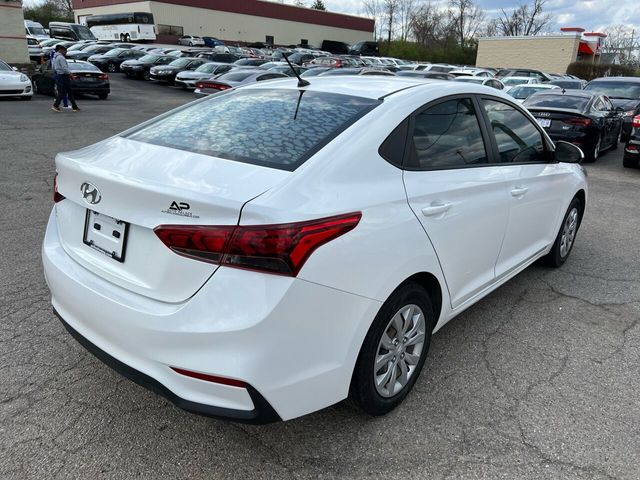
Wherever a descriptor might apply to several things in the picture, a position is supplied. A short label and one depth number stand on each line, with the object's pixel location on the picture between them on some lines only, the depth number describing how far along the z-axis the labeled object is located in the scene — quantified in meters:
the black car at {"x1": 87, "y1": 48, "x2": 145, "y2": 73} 31.89
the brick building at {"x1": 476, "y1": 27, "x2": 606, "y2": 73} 48.47
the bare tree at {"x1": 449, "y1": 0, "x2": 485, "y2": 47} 74.50
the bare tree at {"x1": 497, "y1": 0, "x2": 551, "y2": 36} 73.06
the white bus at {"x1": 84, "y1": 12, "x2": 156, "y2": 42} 48.56
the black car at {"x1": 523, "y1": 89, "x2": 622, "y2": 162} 10.30
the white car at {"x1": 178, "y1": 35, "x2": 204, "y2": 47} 48.47
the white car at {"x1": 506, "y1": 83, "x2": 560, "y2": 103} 15.44
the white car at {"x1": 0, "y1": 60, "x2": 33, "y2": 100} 16.65
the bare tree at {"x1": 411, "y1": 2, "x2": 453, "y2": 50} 72.94
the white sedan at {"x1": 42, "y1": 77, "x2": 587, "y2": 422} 2.05
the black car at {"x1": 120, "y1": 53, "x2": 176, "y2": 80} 28.23
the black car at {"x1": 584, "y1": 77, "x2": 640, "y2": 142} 13.68
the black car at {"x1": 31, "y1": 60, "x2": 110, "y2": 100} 18.42
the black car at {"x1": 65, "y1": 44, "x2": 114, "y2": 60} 32.54
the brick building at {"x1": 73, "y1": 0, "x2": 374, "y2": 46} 55.41
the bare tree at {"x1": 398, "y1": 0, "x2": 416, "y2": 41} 77.75
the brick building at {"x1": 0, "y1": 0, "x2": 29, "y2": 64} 22.81
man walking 14.34
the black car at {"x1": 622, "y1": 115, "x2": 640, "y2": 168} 9.52
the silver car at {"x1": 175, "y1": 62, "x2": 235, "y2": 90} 22.75
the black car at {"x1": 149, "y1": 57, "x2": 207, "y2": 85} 25.73
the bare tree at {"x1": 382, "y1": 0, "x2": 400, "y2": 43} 79.31
